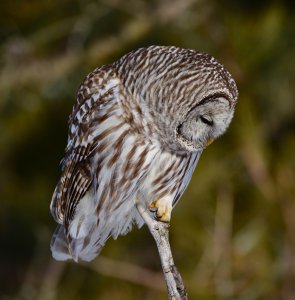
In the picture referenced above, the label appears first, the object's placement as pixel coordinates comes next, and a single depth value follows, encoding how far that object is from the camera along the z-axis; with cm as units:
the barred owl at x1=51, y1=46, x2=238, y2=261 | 1018
